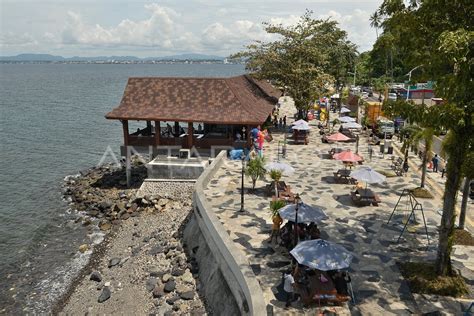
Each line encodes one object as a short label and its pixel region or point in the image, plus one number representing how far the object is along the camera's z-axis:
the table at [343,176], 22.11
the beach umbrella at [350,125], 30.79
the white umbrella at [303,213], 13.98
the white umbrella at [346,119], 32.91
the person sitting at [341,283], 11.69
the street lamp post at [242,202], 17.83
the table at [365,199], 18.66
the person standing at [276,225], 14.98
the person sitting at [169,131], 31.38
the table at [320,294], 11.32
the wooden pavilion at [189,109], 26.41
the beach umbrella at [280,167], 19.73
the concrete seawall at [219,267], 11.62
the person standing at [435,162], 24.39
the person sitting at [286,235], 14.56
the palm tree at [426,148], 17.38
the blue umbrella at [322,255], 10.98
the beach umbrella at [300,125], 29.92
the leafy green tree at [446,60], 8.78
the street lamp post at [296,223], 13.72
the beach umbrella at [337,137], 26.91
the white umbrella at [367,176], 17.65
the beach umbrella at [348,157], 21.30
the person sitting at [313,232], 14.48
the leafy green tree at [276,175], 19.44
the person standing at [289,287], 11.40
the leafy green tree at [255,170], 20.62
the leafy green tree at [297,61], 35.28
